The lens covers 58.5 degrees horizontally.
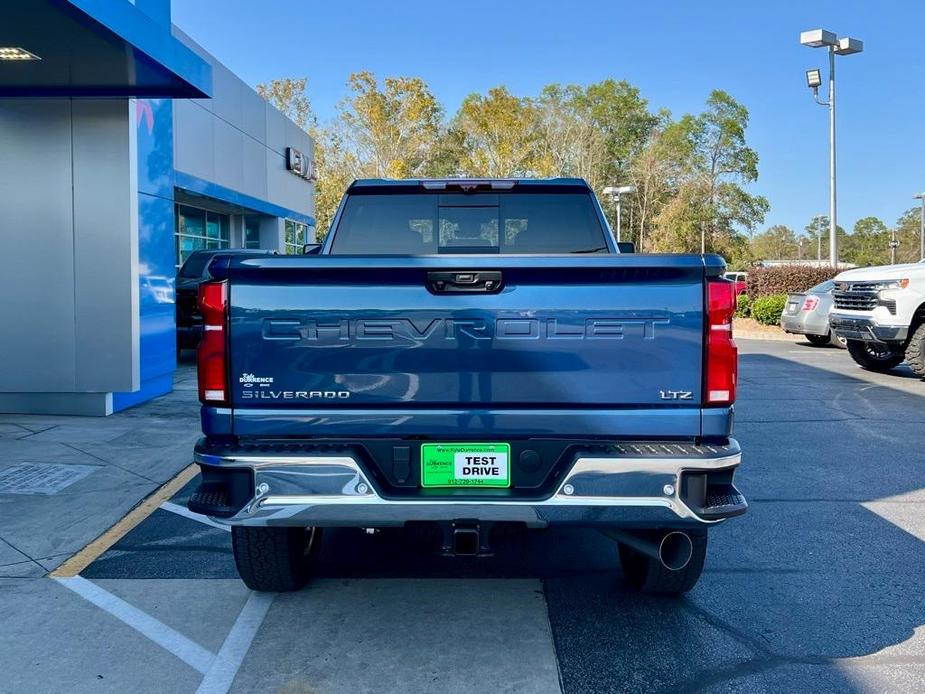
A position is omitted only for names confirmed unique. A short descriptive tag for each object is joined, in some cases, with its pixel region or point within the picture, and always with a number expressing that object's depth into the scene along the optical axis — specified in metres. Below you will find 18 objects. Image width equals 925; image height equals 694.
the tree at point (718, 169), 59.00
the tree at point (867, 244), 97.56
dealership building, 8.54
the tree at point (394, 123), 40.69
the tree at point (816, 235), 122.51
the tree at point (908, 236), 91.82
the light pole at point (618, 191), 24.72
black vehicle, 14.01
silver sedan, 16.88
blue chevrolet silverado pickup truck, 3.21
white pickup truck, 11.53
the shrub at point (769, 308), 22.69
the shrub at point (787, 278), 24.80
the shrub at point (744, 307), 25.77
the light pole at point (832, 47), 25.14
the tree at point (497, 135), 45.31
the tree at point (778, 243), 114.12
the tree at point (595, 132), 50.06
